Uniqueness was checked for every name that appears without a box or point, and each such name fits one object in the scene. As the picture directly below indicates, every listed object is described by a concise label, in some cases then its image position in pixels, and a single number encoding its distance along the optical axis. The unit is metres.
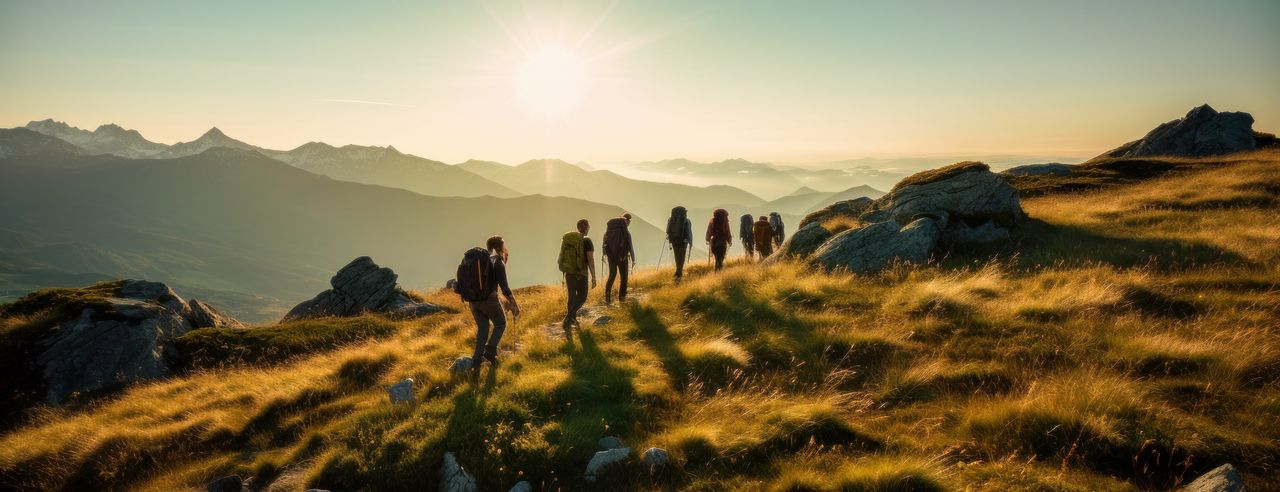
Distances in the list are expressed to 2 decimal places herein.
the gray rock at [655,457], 6.13
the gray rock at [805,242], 18.02
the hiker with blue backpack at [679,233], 18.53
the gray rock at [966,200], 16.73
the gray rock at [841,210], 25.33
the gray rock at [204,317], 17.81
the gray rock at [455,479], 6.23
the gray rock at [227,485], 7.26
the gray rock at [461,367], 9.84
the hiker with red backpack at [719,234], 19.27
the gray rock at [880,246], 14.34
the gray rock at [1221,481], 4.19
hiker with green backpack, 12.98
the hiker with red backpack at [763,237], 22.62
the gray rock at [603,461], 6.25
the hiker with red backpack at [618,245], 15.35
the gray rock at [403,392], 8.75
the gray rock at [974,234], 15.92
